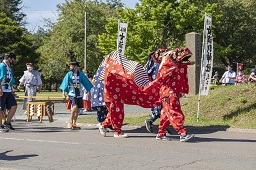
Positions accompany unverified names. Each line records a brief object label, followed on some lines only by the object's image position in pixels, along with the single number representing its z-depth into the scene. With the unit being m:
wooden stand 15.52
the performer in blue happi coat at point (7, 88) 13.24
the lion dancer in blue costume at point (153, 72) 11.73
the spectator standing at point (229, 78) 24.81
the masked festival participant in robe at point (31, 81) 18.86
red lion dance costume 10.84
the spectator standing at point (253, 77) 20.81
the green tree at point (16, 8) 60.94
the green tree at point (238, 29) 56.81
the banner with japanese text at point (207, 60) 14.61
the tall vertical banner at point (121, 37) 18.15
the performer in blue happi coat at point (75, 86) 13.68
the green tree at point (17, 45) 33.19
